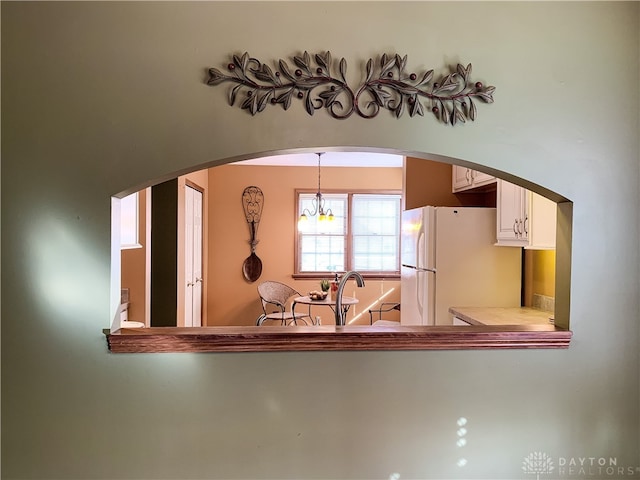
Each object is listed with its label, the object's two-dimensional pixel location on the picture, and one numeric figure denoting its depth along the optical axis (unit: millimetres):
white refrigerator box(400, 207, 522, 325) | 3266
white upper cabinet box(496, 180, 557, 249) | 2584
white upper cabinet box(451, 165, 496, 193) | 3176
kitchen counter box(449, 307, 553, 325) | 2701
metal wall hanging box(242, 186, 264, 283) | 5977
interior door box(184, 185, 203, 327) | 4664
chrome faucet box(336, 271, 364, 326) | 1909
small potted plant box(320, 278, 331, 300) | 5081
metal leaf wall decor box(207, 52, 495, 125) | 1620
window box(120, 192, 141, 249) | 2432
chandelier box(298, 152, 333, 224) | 5804
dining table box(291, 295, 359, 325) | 4791
